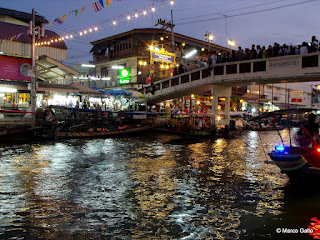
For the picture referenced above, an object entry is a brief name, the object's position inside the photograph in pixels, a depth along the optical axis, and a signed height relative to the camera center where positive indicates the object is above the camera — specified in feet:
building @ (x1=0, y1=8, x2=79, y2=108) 83.35 +15.24
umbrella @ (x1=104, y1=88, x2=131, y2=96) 92.91 +6.50
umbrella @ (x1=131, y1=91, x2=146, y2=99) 94.37 +5.86
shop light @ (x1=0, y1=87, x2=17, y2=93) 82.15 +6.06
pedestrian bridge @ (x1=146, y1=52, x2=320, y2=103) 59.47 +9.70
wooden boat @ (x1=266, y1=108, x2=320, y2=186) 27.24 -4.92
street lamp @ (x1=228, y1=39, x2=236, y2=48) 114.32 +29.40
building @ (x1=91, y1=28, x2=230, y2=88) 128.26 +29.96
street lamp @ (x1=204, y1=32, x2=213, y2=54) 112.84 +31.69
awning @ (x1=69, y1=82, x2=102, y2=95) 92.99 +7.34
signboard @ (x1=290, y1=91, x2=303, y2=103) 171.83 +10.71
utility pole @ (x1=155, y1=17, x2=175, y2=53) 106.73 +34.57
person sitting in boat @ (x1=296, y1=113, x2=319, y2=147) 30.66 -2.20
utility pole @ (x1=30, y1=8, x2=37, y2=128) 69.77 +7.64
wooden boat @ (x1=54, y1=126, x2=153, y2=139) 73.13 -6.21
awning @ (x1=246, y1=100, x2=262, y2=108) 155.94 +5.53
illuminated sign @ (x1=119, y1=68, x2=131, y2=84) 129.49 +16.92
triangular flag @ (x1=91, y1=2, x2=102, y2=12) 49.64 +19.29
